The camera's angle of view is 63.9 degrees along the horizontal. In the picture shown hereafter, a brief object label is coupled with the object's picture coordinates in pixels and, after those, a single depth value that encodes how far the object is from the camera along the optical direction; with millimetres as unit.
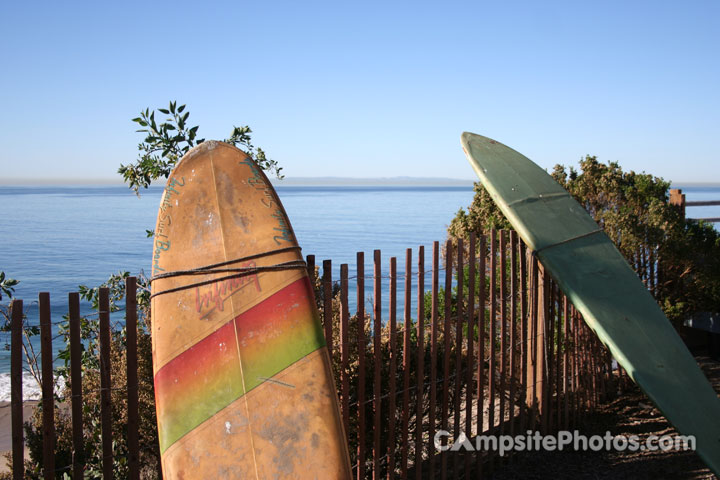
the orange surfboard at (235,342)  2459
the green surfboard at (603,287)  3270
